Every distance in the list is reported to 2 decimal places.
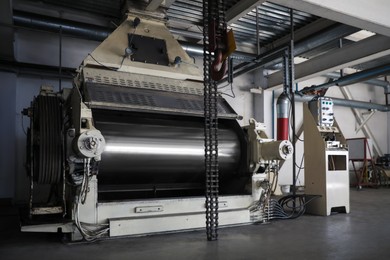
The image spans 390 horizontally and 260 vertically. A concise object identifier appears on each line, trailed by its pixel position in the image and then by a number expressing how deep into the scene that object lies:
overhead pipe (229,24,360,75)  4.95
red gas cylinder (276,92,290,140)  4.60
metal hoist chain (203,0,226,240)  2.73
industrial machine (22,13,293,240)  2.77
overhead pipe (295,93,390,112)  8.27
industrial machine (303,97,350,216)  4.09
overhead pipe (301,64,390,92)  6.23
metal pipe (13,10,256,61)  4.39
